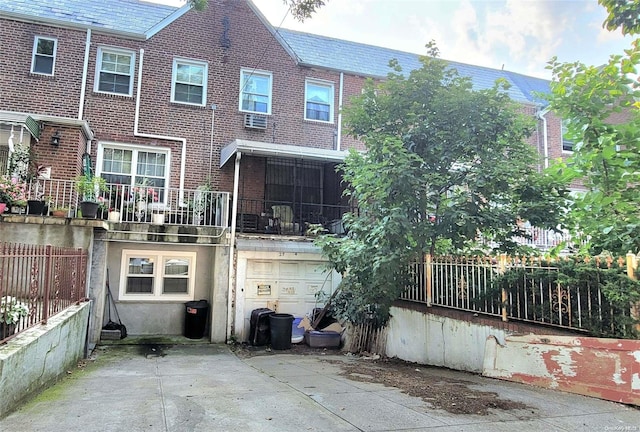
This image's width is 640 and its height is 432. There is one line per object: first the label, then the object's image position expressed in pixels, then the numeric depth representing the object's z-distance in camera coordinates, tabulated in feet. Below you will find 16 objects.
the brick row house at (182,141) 33.50
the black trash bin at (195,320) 34.35
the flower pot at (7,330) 14.74
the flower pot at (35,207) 27.62
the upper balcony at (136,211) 27.91
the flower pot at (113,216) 31.42
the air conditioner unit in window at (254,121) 41.70
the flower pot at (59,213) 28.07
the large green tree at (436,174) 23.66
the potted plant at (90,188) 30.58
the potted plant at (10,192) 27.02
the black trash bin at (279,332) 32.53
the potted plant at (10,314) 14.41
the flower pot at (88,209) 28.48
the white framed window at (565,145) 51.43
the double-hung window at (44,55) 37.22
